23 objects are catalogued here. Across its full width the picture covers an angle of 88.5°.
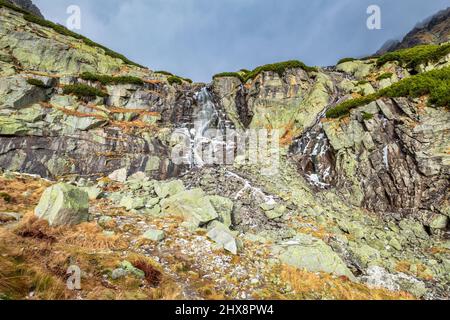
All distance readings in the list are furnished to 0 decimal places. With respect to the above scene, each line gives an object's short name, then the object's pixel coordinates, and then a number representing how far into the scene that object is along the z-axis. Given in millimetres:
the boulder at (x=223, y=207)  14226
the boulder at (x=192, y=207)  13234
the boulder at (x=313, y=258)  10328
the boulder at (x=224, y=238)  10625
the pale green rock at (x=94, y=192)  16203
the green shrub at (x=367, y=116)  21756
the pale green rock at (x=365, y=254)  12695
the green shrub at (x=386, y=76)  32219
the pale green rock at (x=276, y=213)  15870
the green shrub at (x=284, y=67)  36281
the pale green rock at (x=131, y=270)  7733
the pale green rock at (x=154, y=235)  10695
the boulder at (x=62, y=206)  10086
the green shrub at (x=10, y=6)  38688
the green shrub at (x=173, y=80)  40344
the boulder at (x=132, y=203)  14875
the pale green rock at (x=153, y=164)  23422
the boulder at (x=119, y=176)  21438
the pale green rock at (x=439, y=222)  15008
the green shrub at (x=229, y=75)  40500
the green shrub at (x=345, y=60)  45688
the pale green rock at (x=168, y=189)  16859
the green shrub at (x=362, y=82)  32625
